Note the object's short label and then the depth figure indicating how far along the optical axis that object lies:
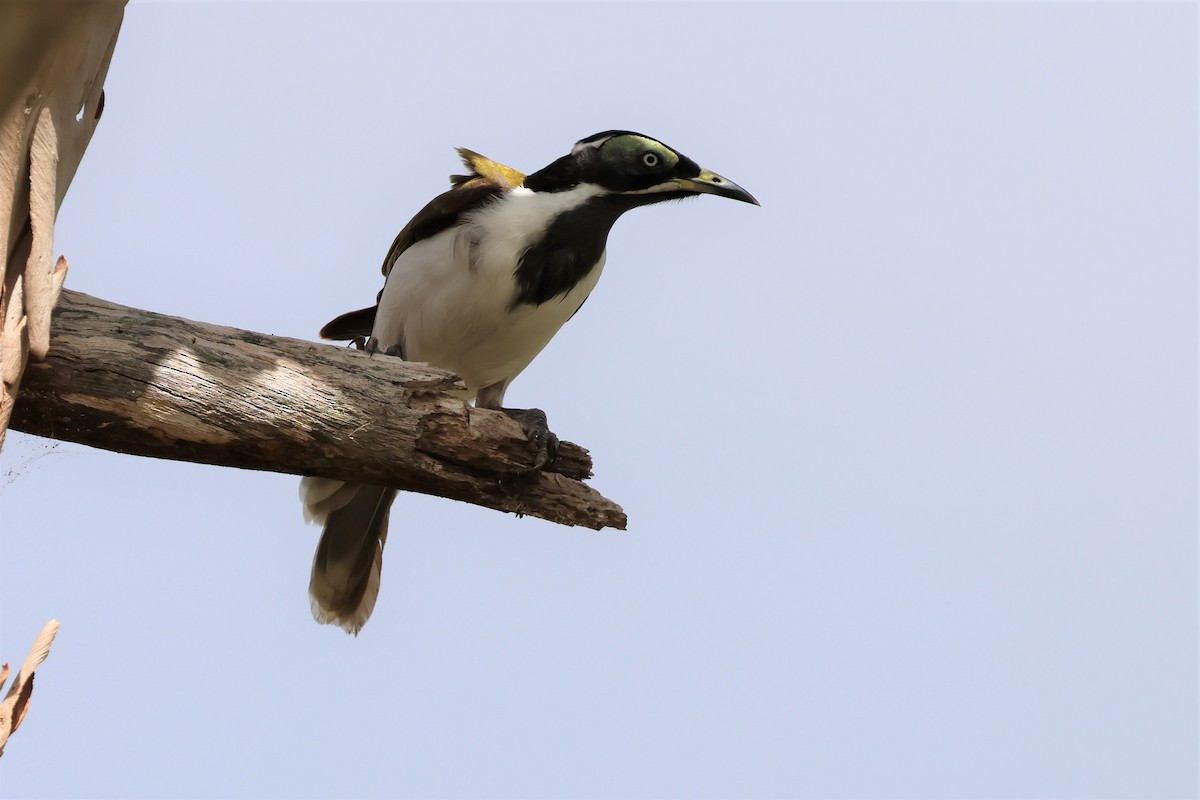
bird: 9.39
